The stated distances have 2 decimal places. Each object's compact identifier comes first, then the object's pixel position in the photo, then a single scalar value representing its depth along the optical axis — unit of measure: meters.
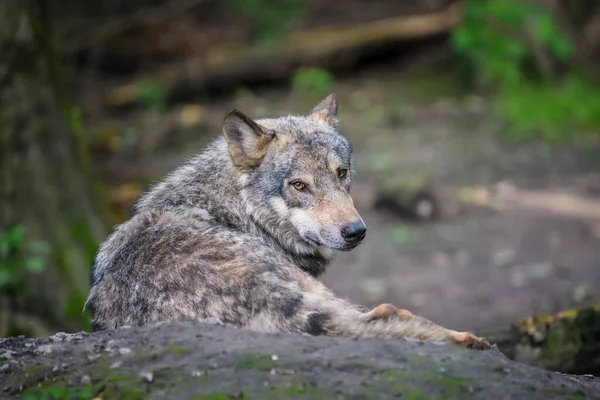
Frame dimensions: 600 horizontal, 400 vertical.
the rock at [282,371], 8.22
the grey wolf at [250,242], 9.42
